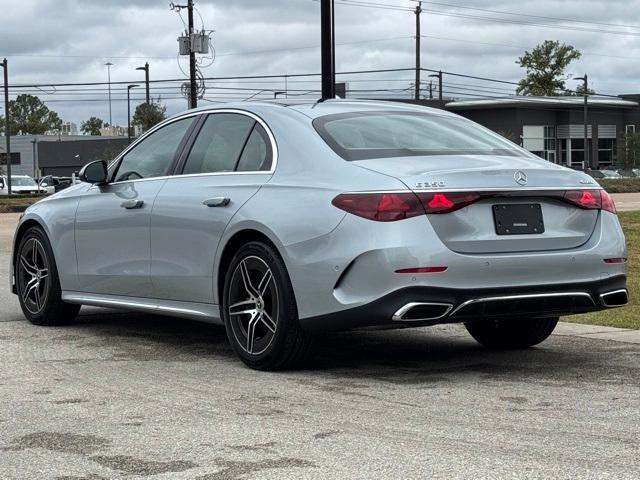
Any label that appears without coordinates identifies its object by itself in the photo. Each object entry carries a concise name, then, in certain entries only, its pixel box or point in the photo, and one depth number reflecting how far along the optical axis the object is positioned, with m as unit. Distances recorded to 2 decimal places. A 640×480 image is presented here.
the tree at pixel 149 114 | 73.44
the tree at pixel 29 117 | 164.15
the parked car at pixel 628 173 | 74.44
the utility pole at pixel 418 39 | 67.19
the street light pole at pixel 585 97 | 72.62
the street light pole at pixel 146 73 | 62.59
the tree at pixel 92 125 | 186.88
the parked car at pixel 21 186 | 63.09
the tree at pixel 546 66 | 98.12
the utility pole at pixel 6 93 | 58.17
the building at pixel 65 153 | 104.69
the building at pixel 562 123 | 84.50
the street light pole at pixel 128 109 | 78.82
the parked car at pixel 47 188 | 64.52
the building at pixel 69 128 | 147.62
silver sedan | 6.02
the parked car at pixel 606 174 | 70.20
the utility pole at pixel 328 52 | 16.66
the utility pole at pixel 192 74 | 41.47
